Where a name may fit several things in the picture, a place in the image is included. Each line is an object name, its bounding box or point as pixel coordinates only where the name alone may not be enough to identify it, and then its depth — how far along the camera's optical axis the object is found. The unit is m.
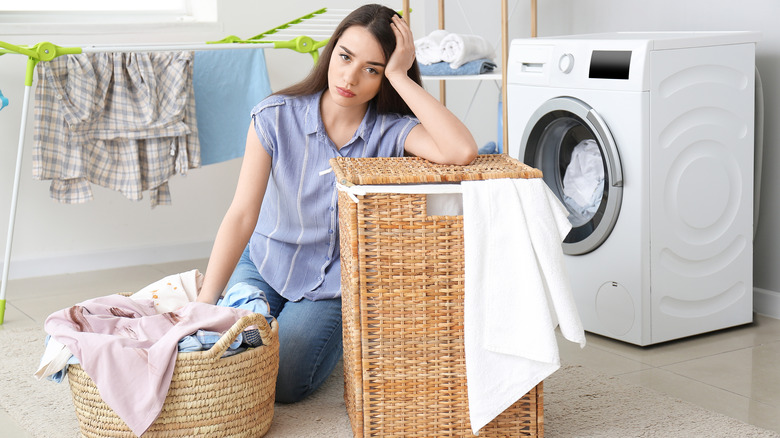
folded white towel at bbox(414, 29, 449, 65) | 2.95
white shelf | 2.81
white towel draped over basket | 1.48
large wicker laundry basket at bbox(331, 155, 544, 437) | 1.50
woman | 1.78
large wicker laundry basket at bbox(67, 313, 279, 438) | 1.52
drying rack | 2.50
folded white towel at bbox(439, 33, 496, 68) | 2.87
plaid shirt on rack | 2.65
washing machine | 2.16
